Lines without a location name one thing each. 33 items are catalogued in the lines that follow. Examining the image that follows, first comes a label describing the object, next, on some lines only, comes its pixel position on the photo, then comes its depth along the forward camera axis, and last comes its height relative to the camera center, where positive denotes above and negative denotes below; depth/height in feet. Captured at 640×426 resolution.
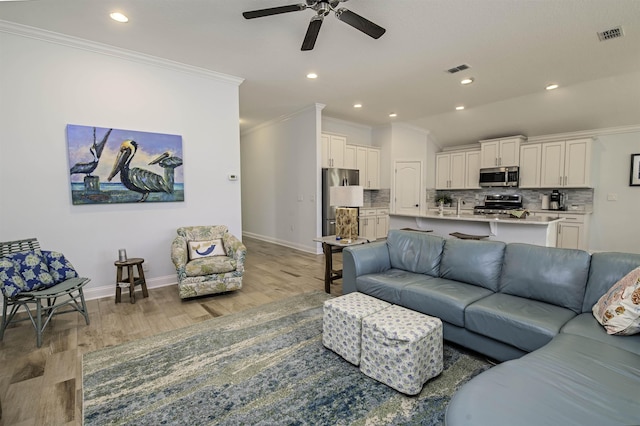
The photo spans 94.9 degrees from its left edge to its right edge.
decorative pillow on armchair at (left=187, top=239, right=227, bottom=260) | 12.24 -2.35
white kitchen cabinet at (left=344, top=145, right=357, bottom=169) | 21.84 +2.69
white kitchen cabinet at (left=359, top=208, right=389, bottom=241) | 22.25 -2.39
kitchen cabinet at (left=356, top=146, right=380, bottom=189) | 22.98 +2.15
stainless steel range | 21.51 -0.97
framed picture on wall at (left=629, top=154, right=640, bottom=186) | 17.42 +1.13
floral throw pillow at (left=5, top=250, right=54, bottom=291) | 8.48 -2.18
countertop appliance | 19.72 -0.65
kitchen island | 12.73 -1.72
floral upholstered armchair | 11.19 -2.68
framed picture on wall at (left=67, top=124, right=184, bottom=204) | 11.15 +1.16
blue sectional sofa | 3.72 -2.71
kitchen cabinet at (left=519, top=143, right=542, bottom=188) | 19.99 +1.80
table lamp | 12.11 -0.69
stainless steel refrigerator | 19.70 -0.50
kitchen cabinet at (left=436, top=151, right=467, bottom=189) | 23.98 +1.81
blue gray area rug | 5.49 -4.16
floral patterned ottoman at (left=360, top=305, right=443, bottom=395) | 5.89 -3.29
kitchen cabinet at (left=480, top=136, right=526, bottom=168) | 20.75 +2.86
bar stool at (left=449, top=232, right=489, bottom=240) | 13.72 -2.15
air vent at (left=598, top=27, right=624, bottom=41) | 10.03 +5.45
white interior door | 24.16 +0.48
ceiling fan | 7.65 +4.74
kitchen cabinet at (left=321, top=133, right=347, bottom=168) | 20.35 +3.00
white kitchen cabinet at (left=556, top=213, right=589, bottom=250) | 18.30 -2.56
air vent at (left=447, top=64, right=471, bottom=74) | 13.11 +5.59
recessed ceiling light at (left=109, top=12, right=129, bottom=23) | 9.28 +5.69
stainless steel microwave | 20.67 +1.08
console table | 12.04 -2.59
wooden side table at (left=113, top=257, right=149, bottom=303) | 11.12 -3.23
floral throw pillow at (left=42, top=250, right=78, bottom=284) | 9.25 -2.29
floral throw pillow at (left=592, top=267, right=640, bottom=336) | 5.40 -2.27
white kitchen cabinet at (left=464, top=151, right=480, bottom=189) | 23.02 +1.67
